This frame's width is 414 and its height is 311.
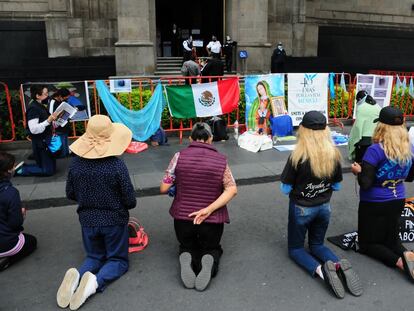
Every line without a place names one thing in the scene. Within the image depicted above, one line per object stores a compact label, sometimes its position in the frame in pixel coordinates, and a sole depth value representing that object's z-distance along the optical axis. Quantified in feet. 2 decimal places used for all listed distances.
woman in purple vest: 13.02
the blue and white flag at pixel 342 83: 35.55
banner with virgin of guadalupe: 31.91
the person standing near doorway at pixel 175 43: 73.05
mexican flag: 30.91
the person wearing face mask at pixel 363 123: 23.54
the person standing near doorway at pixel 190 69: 39.01
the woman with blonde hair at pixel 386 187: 13.23
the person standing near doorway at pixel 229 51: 58.39
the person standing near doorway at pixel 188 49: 54.65
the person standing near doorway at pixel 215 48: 56.18
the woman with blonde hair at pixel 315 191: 12.37
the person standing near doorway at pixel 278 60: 57.72
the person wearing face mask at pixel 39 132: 23.08
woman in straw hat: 12.59
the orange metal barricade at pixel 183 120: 30.68
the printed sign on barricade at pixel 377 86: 35.04
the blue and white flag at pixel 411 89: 37.90
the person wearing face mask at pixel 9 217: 13.41
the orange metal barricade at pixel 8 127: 29.32
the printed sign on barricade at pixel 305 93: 33.68
